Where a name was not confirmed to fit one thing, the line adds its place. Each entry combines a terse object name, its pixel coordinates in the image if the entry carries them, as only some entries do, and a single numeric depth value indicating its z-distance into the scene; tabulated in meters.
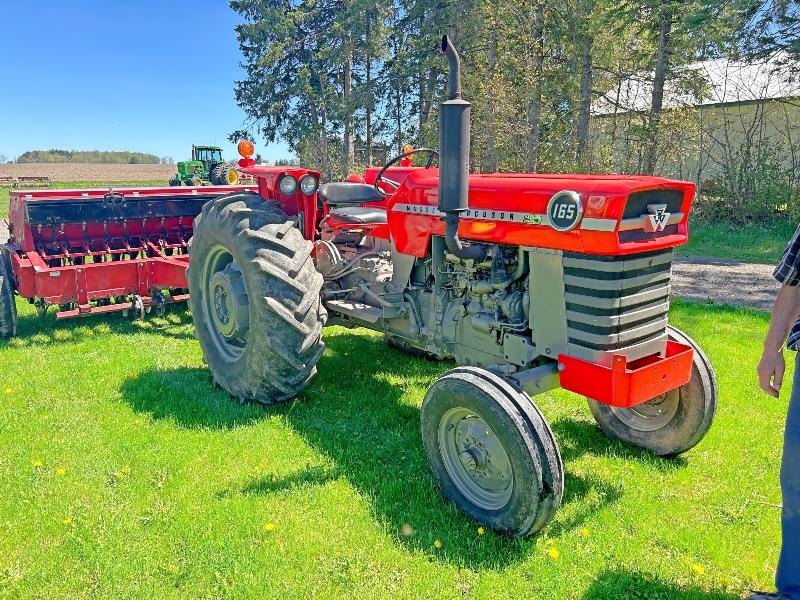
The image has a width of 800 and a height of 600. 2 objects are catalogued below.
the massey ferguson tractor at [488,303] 2.72
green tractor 19.82
